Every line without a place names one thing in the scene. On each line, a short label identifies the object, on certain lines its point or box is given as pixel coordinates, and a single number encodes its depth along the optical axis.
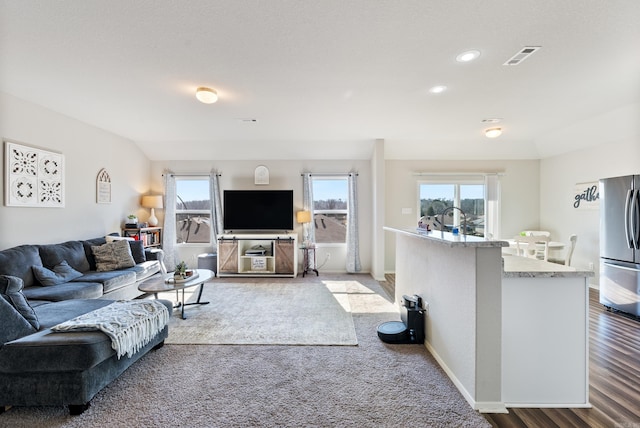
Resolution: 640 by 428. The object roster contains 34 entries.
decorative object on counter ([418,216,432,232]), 2.70
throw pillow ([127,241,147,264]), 4.13
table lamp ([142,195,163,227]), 5.31
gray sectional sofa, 1.68
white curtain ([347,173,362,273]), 5.54
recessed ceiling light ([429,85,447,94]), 2.95
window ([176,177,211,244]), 5.75
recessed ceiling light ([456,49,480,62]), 2.28
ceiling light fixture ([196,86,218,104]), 2.94
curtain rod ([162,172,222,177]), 5.68
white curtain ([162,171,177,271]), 5.59
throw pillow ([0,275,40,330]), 1.93
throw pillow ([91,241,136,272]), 3.72
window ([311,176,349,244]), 5.74
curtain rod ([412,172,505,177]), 5.56
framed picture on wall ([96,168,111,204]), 4.35
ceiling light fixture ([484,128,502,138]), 4.36
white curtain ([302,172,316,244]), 5.59
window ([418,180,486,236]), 5.65
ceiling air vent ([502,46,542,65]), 2.21
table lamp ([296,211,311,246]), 5.41
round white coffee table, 2.96
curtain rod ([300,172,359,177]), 5.64
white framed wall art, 3.12
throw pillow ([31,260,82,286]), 2.95
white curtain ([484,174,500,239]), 5.58
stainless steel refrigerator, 3.17
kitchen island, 1.76
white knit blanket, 1.84
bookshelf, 4.86
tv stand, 5.18
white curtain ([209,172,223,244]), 5.58
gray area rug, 2.70
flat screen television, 5.50
